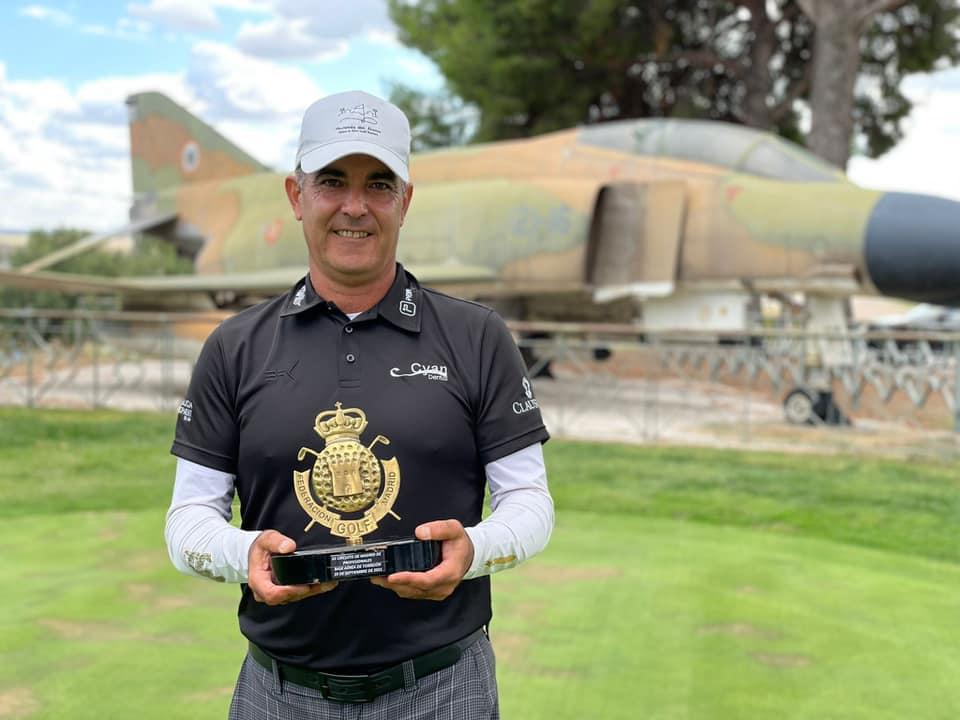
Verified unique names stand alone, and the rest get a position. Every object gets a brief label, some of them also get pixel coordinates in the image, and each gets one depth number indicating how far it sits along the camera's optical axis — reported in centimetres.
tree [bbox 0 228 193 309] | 3006
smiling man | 166
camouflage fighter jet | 1038
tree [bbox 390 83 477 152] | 2814
